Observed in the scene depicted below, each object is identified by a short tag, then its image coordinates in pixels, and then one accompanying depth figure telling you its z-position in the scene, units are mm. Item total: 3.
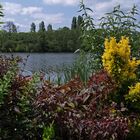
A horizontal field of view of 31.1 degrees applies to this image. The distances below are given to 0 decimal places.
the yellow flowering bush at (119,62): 2823
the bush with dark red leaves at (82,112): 2222
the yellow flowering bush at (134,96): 2671
